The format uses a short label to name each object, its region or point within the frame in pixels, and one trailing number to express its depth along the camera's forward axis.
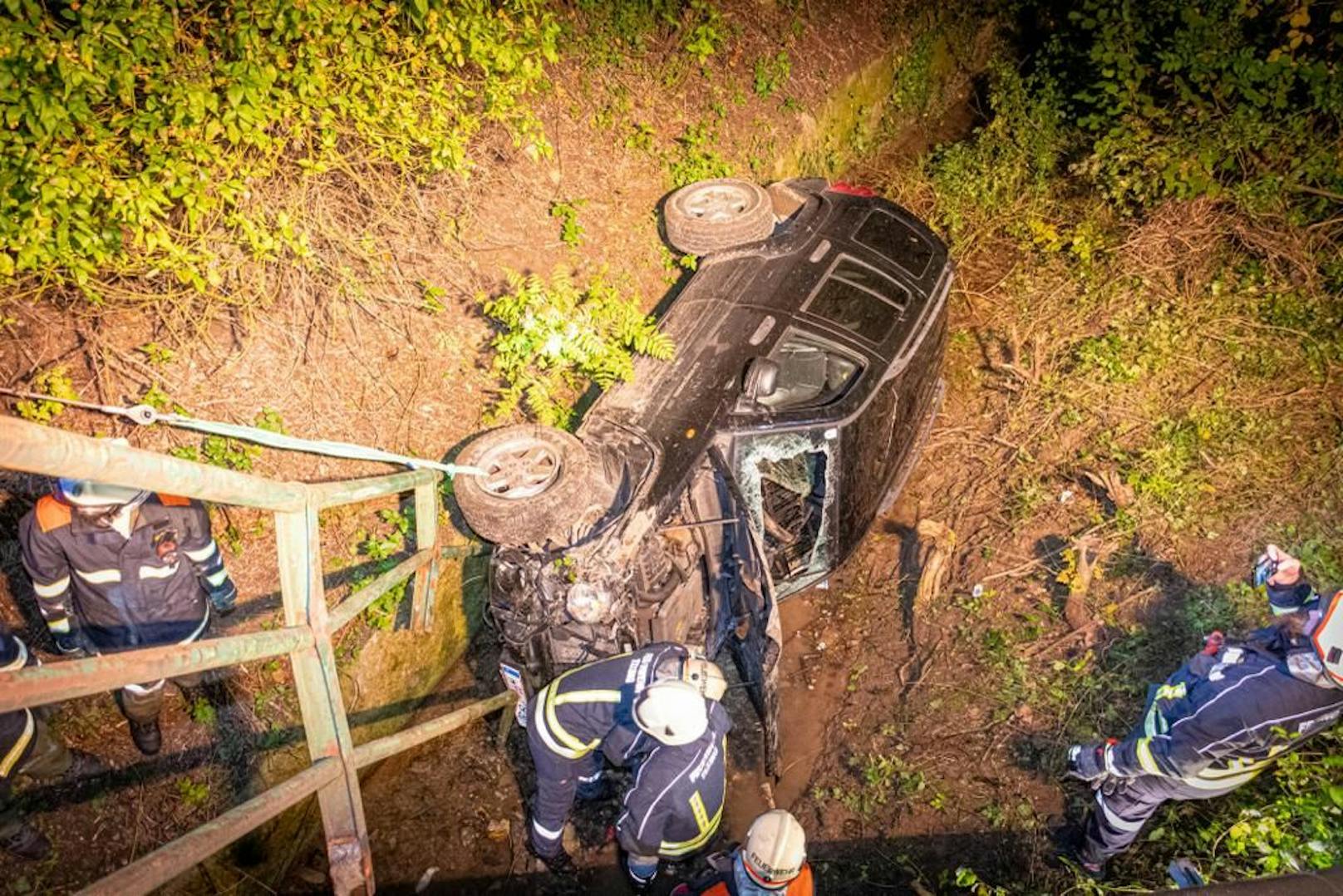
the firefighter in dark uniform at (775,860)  3.05
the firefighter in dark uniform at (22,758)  3.54
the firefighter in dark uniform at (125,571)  3.63
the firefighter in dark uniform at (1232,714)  3.17
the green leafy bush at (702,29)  7.62
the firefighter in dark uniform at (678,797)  3.51
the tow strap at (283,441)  2.86
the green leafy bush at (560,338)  4.73
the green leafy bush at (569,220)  6.32
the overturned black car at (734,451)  3.85
